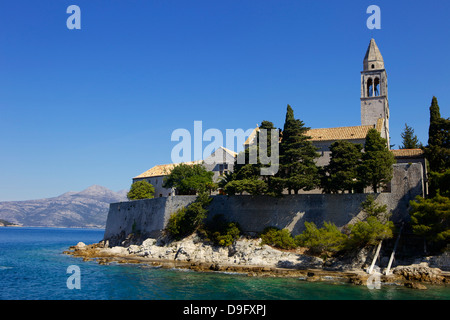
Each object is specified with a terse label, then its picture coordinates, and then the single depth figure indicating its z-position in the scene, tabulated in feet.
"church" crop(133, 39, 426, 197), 142.00
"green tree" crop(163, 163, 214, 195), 132.36
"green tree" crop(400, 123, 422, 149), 171.03
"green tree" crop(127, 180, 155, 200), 164.86
